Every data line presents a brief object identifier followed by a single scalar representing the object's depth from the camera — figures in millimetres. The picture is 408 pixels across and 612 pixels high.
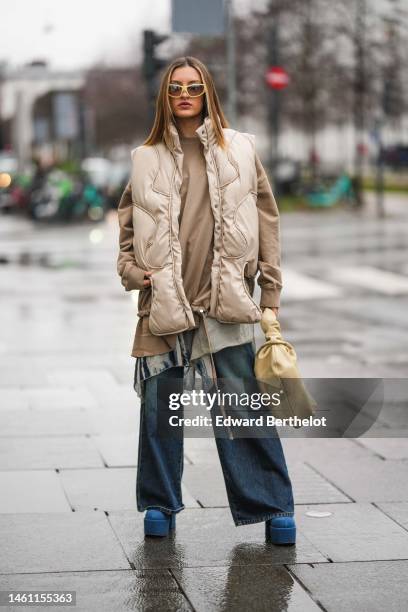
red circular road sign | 30078
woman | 4906
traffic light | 16891
